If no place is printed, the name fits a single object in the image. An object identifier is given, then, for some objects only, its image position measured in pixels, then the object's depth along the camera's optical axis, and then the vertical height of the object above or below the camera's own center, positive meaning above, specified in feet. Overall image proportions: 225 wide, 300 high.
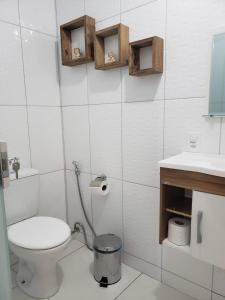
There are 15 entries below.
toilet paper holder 5.68 -1.59
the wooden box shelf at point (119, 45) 4.86 +1.52
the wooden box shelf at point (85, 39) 5.46 +1.88
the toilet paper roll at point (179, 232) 4.13 -2.10
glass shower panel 2.32 -1.51
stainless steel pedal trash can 5.25 -3.31
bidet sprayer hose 6.63 -2.10
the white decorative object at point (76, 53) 5.87 +1.57
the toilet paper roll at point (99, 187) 5.59 -1.71
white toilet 4.55 -2.44
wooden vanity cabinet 3.44 -1.48
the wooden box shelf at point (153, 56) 4.40 +1.16
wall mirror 3.91 +0.61
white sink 3.36 -0.78
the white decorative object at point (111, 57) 5.23 +1.30
